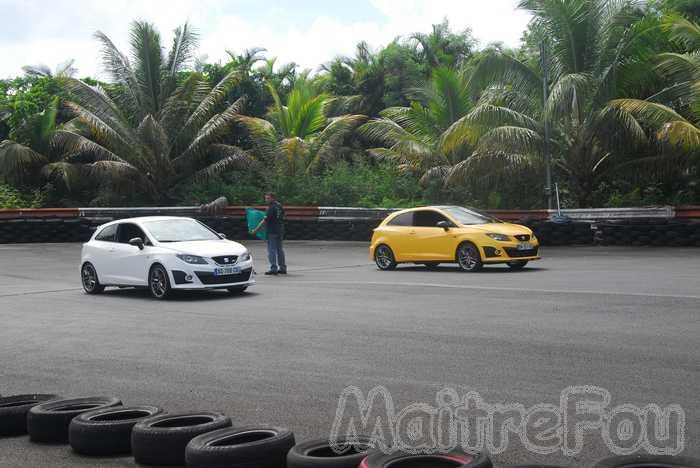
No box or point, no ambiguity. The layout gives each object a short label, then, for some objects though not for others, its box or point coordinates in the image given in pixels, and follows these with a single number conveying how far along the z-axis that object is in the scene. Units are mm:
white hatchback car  16578
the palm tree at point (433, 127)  33406
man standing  21391
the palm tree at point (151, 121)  37250
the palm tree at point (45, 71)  46312
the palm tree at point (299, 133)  36312
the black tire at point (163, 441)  6066
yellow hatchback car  20062
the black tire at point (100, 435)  6391
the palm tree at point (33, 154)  38375
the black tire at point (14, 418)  7078
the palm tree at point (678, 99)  24688
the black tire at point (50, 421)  6809
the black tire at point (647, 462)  4727
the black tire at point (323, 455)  5285
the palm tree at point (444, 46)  48250
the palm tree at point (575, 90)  28062
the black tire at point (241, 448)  5582
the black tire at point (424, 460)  5008
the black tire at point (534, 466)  4840
